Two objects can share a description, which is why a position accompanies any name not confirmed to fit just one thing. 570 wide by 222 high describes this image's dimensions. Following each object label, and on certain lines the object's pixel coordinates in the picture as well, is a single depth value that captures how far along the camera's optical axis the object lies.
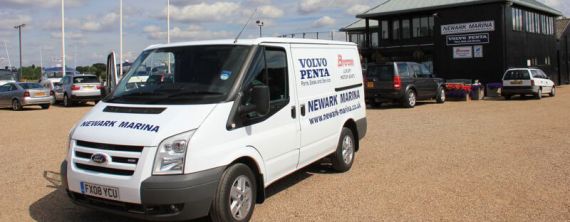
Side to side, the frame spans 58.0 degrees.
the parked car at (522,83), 23.38
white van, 4.54
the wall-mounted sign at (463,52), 32.62
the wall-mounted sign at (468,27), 31.64
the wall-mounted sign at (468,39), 31.85
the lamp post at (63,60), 38.33
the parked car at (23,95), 23.66
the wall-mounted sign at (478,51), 32.12
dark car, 19.00
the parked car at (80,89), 24.44
